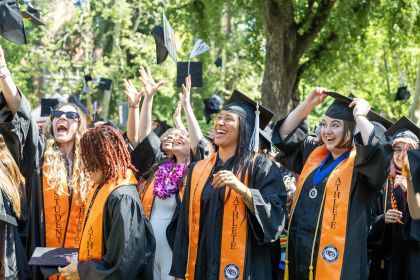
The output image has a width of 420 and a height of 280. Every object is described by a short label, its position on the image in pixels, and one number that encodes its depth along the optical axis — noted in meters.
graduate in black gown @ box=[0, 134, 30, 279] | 5.27
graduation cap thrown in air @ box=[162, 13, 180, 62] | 6.71
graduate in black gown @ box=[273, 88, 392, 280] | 4.71
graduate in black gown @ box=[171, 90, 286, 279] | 4.78
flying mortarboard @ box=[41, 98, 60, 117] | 9.14
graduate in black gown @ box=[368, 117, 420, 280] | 5.52
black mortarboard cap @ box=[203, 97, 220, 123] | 9.30
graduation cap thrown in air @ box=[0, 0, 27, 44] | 5.49
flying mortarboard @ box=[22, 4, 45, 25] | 6.49
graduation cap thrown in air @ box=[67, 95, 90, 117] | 6.47
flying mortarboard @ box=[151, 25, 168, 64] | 6.84
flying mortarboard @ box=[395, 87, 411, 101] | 11.97
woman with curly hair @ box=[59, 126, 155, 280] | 4.30
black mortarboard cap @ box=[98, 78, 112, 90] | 11.95
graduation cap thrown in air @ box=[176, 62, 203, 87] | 7.00
